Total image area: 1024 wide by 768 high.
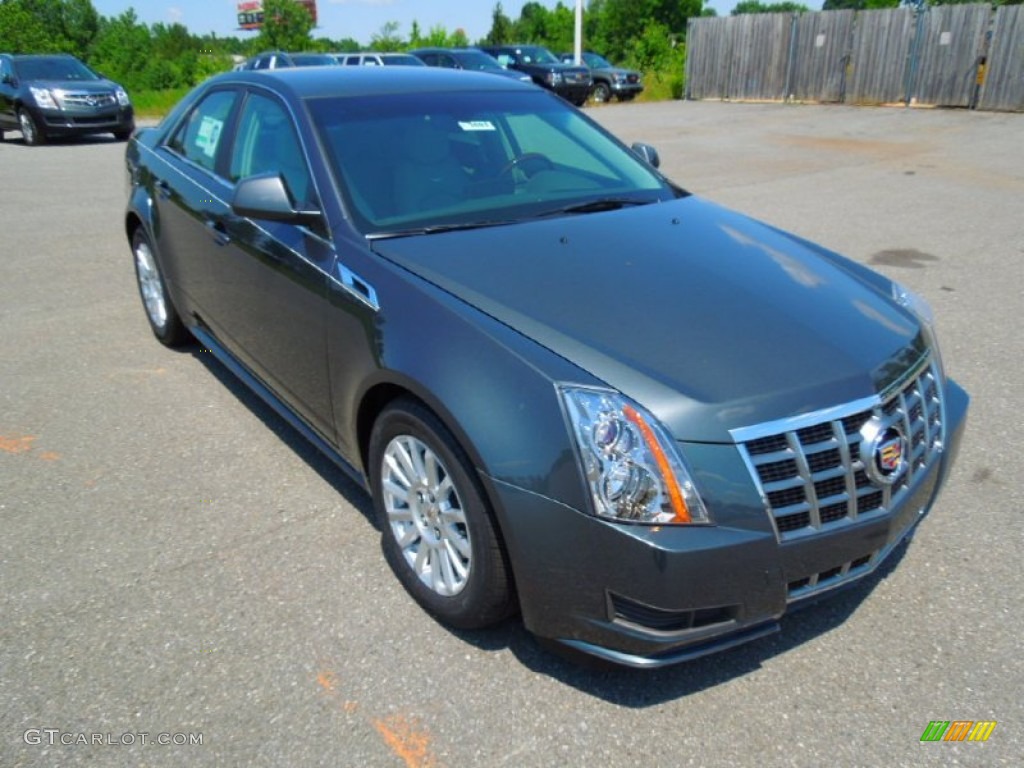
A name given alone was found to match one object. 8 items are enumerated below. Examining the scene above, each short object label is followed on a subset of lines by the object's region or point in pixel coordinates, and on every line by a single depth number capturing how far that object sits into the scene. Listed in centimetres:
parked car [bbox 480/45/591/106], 2502
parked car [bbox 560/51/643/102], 2791
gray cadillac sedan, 225
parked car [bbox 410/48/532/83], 2170
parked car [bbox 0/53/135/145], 1631
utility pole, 2834
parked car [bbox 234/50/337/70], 1822
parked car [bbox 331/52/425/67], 1812
